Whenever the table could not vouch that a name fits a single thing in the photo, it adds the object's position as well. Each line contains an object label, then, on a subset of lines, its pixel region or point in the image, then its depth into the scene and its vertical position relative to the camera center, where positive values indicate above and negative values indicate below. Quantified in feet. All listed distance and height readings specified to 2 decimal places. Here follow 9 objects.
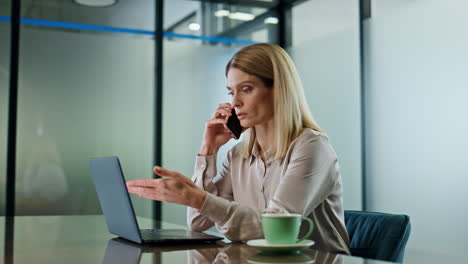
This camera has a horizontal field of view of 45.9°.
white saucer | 3.53 -0.61
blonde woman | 4.79 -0.14
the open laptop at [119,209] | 4.52 -0.49
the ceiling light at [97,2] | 15.33 +4.21
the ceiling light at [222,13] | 16.96 +4.34
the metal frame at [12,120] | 14.43 +0.87
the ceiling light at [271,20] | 17.94 +4.34
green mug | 3.60 -0.49
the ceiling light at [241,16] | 17.19 +4.31
